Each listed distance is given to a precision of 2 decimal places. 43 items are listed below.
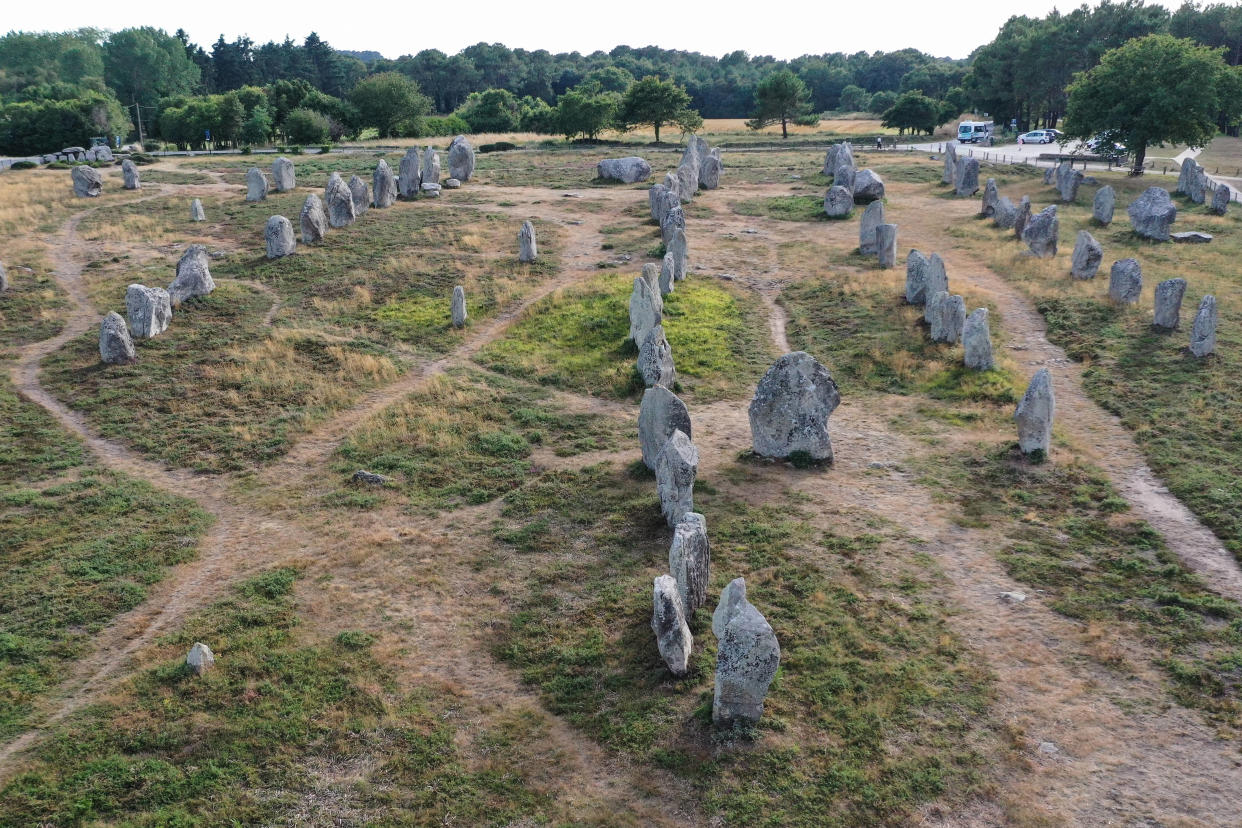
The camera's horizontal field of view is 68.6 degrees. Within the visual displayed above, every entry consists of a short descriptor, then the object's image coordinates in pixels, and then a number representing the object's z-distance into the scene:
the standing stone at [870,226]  38.69
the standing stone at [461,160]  56.15
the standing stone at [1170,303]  27.88
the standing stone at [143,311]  29.28
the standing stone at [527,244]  38.41
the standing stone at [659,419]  20.44
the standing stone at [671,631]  14.23
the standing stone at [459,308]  31.50
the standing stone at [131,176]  52.00
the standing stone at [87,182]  48.59
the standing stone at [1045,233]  37.09
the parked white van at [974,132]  81.50
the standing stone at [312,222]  39.31
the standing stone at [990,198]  45.09
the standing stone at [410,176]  50.19
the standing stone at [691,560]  15.52
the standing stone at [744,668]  12.90
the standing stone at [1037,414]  20.91
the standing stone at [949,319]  27.94
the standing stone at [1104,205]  42.84
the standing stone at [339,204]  42.41
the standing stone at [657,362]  25.91
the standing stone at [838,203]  46.78
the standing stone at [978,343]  25.94
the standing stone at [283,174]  51.44
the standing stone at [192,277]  31.98
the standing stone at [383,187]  47.09
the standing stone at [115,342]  27.67
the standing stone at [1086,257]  33.50
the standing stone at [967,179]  52.25
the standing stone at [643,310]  28.70
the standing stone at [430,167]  53.31
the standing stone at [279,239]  37.47
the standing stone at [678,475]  18.16
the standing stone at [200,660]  14.70
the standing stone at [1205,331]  25.86
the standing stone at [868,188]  49.34
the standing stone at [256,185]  49.00
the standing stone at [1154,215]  39.59
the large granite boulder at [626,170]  57.59
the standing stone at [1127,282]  30.41
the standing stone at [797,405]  21.44
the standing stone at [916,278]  31.55
